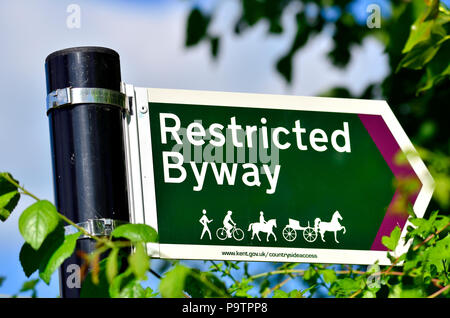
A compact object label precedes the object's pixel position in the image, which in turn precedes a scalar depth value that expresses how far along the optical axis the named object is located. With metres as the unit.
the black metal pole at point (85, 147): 3.40
